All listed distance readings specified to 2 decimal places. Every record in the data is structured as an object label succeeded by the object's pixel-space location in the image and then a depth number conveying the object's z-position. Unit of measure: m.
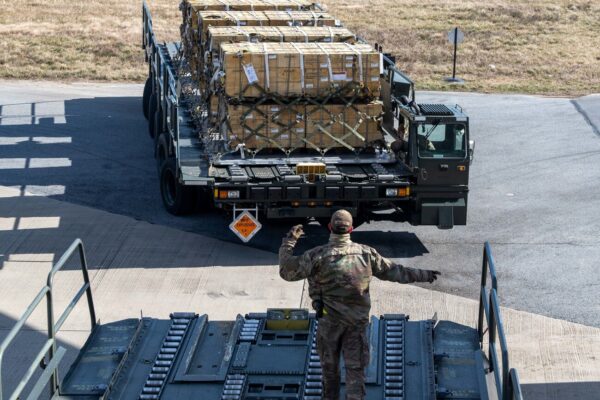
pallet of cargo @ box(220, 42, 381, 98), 15.14
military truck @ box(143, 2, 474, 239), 14.45
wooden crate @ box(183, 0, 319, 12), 19.36
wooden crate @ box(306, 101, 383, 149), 15.46
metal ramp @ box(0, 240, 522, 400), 8.19
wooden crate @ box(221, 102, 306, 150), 15.27
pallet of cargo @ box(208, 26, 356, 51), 16.44
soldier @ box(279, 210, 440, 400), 7.82
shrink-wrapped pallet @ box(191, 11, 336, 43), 17.89
